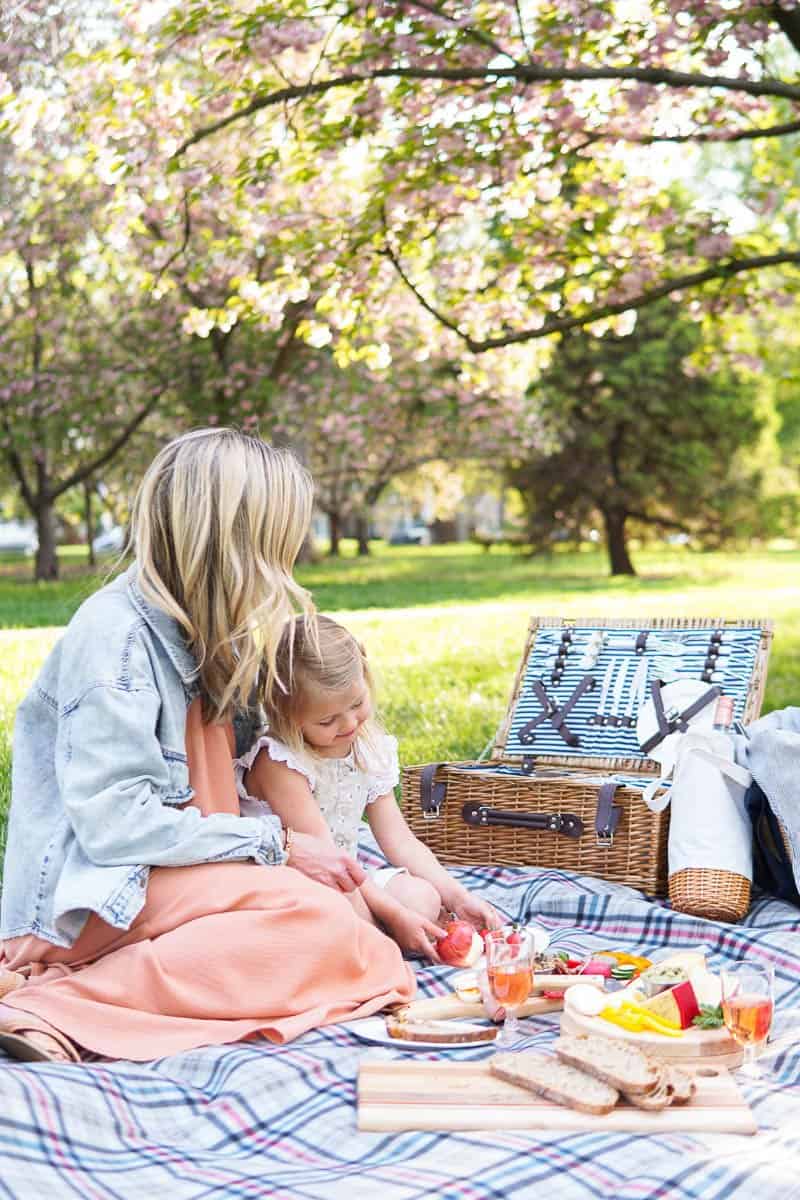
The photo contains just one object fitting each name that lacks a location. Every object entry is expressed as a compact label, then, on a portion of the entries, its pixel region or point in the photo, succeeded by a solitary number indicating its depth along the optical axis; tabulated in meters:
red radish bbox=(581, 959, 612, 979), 2.89
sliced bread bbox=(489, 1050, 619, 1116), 2.18
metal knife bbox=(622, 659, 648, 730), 4.25
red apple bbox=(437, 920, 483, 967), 3.08
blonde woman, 2.56
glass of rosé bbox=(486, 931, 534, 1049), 2.58
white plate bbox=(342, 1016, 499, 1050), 2.58
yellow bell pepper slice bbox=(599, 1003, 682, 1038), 2.51
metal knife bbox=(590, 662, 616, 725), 4.30
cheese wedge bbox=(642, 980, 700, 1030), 2.57
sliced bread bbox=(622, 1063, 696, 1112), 2.19
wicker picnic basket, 3.81
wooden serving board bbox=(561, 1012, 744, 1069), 2.45
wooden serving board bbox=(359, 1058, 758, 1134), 2.16
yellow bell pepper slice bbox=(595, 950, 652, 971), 2.96
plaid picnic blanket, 1.94
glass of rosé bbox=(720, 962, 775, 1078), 2.46
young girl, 3.07
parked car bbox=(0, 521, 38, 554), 44.78
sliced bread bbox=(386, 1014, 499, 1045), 2.60
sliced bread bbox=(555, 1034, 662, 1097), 2.19
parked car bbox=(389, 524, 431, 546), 48.18
